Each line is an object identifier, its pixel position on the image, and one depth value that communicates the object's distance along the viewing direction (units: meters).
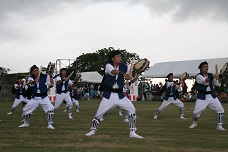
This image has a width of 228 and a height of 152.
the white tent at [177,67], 27.62
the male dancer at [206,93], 10.34
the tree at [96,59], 67.68
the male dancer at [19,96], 16.25
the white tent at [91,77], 39.97
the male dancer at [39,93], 10.45
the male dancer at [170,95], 14.42
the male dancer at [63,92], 13.96
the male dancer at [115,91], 8.47
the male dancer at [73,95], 17.64
